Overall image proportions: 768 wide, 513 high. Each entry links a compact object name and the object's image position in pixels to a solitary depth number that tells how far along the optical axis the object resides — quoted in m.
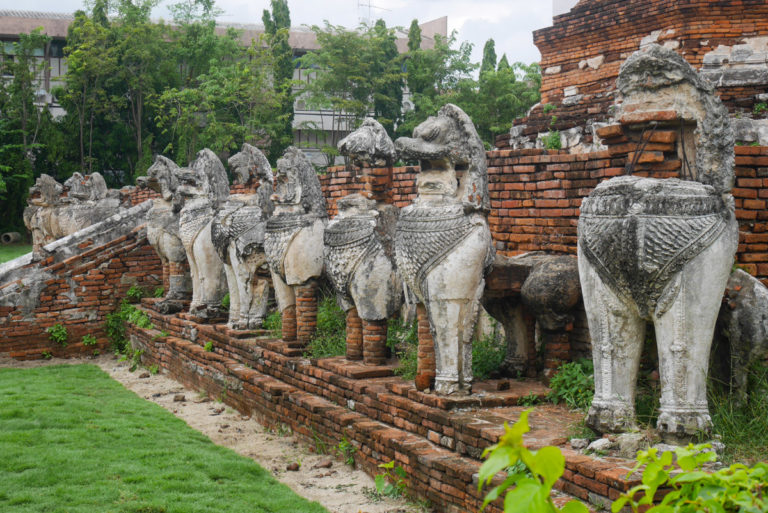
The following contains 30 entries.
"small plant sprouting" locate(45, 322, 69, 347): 11.15
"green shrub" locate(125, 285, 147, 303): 11.81
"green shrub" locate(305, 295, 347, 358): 7.06
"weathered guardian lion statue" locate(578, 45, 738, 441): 3.87
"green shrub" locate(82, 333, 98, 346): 11.39
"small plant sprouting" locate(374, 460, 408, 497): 5.06
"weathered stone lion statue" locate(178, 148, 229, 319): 9.19
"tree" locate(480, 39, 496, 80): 29.86
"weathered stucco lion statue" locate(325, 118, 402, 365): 6.33
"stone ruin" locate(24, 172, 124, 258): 15.39
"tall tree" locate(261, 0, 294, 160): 23.70
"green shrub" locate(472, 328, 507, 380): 5.74
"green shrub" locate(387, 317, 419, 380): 6.14
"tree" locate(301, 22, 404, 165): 23.80
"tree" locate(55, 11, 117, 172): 24.81
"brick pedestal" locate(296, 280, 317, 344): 7.21
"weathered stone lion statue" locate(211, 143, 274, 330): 8.31
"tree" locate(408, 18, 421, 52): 26.70
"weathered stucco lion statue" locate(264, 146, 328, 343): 7.17
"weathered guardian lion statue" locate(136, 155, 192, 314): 10.30
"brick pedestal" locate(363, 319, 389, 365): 6.37
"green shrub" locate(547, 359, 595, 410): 4.88
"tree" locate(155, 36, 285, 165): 22.53
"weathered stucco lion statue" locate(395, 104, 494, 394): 5.11
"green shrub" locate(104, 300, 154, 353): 11.44
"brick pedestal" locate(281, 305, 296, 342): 7.46
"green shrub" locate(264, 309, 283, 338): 8.21
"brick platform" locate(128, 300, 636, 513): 4.36
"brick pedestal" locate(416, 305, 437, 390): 5.39
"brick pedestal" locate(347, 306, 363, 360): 6.61
